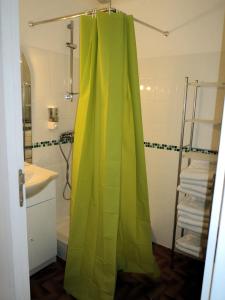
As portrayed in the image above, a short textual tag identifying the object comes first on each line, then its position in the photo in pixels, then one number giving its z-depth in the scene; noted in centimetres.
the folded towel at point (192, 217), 185
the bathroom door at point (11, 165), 93
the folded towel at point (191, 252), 195
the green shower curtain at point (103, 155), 150
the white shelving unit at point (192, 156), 194
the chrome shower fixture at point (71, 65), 230
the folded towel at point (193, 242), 196
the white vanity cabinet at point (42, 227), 185
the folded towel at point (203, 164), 192
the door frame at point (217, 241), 67
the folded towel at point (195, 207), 186
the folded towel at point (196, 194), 183
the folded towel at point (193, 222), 185
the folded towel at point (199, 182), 178
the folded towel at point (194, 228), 188
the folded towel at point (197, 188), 180
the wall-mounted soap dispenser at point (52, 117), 225
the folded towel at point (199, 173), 178
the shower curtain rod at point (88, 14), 151
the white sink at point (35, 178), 170
